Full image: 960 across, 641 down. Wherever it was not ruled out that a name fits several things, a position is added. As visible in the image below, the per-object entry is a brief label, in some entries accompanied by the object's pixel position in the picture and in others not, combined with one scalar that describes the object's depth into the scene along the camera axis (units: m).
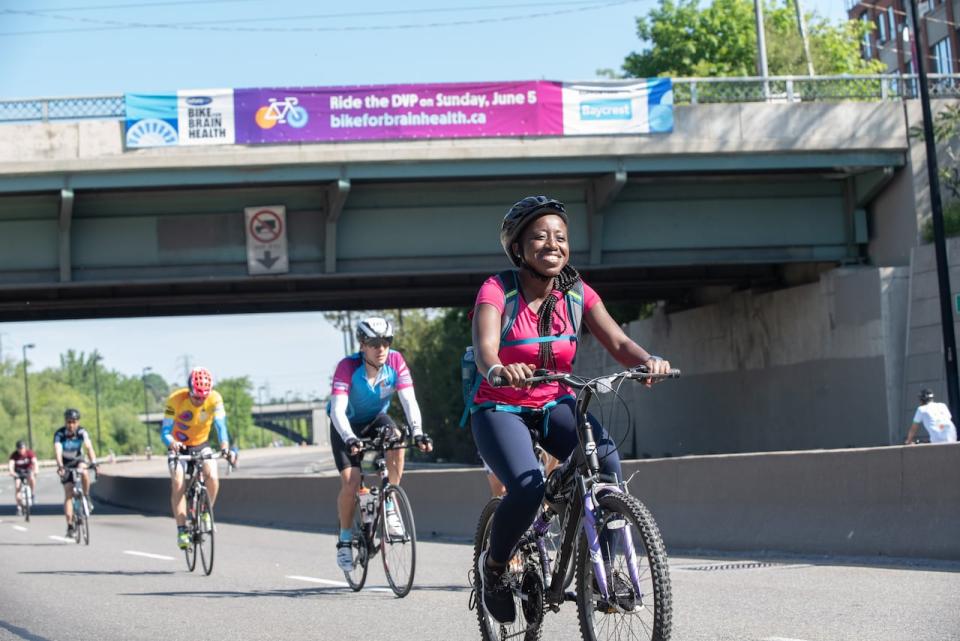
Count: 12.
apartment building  64.75
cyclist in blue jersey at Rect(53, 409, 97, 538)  18.70
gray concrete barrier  10.45
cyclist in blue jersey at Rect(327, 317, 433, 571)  9.86
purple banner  25.64
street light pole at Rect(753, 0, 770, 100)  44.72
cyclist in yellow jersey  12.84
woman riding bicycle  5.69
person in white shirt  18.36
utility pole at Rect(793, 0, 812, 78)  50.14
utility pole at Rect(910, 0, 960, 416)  23.23
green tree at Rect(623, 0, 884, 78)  59.00
